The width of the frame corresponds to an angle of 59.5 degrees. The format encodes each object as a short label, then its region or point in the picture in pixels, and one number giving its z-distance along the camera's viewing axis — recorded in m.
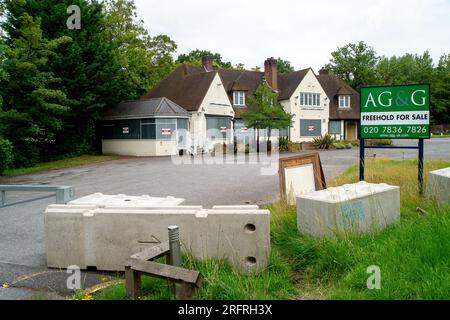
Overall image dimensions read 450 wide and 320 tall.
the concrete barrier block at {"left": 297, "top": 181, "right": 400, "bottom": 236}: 5.33
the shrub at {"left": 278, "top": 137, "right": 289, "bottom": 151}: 32.61
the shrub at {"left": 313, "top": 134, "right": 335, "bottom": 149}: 35.44
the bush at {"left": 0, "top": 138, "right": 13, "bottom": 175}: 19.03
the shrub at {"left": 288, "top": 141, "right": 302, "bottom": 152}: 33.29
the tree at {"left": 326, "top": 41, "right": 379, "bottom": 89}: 62.47
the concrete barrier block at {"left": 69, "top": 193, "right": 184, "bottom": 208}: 5.97
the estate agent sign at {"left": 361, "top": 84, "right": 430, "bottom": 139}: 8.35
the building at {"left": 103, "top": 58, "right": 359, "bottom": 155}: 32.88
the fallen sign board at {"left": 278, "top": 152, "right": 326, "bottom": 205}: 8.30
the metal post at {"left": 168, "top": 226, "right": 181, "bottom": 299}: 4.21
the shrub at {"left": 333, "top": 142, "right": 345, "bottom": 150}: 34.62
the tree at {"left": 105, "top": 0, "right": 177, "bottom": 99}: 35.69
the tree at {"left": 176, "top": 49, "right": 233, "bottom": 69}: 71.44
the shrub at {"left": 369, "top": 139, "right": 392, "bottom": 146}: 33.50
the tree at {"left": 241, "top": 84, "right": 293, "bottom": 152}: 31.84
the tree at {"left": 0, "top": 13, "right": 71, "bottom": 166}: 22.16
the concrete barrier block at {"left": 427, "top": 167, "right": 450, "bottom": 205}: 6.96
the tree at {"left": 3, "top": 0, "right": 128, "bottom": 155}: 26.88
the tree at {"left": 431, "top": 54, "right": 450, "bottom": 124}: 63.50
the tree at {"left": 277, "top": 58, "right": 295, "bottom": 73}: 81.38
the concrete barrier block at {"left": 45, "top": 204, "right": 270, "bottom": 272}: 4.75
